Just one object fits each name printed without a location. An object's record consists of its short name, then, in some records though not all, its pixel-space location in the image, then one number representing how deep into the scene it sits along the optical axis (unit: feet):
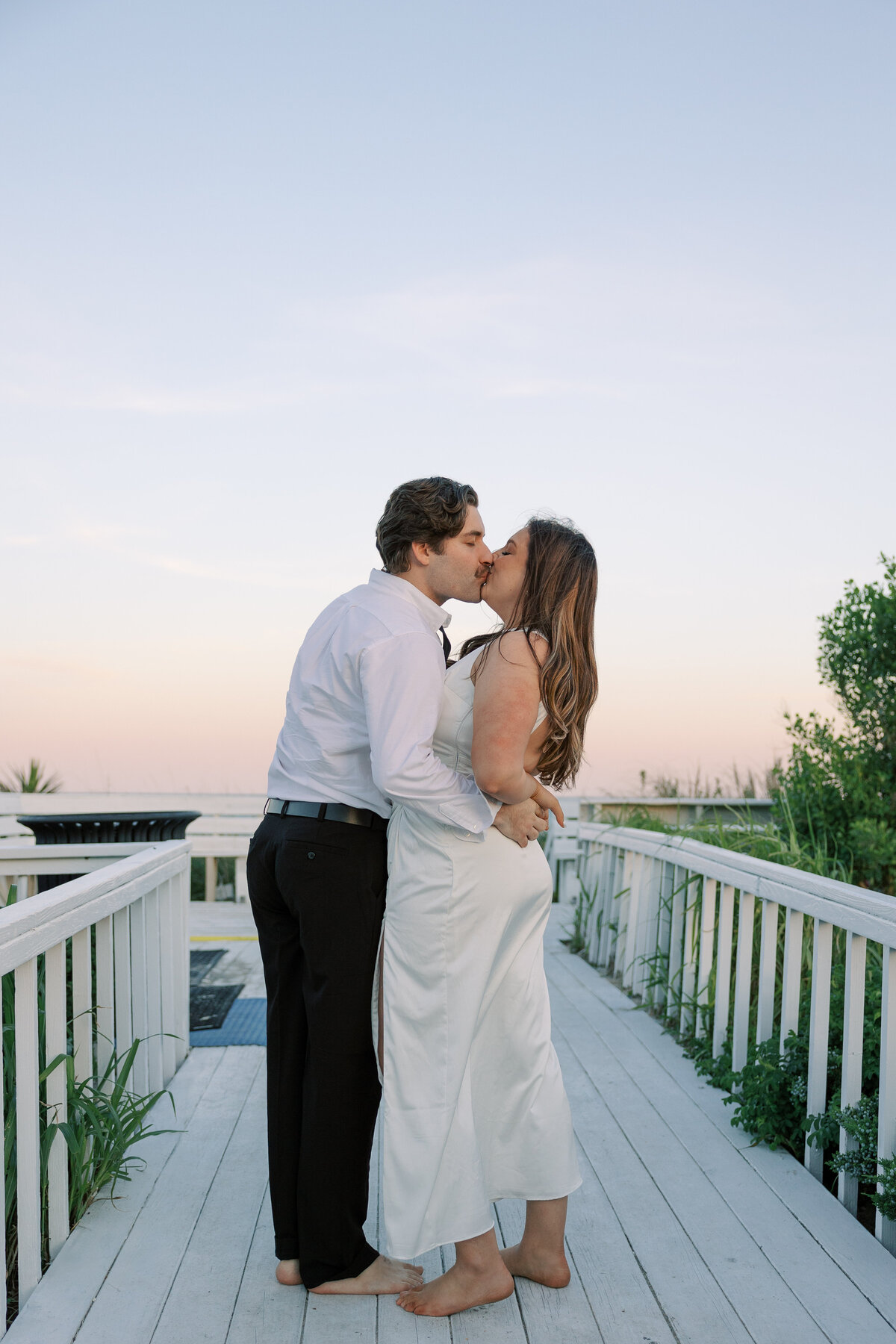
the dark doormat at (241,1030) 13.62
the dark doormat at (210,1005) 14.73
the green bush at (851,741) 20.54
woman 6.53
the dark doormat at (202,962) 18.42
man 6.79
